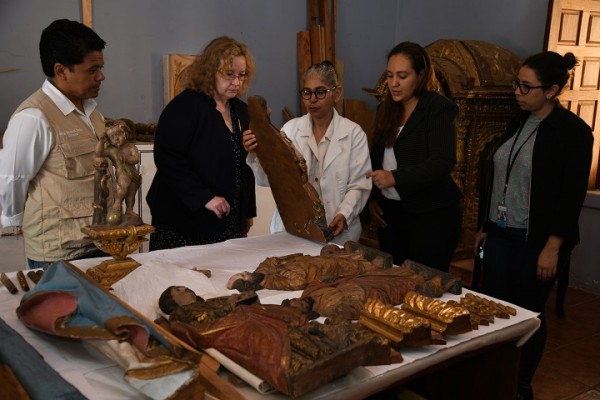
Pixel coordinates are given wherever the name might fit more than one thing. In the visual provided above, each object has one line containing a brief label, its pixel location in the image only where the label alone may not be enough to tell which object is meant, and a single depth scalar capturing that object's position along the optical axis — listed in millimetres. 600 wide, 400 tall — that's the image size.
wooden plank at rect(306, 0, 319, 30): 6227
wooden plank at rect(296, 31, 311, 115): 6199
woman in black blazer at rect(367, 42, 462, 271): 2932
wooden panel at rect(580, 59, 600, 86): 4988
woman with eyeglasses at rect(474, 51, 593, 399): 2719
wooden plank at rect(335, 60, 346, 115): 6244
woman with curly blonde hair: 2809
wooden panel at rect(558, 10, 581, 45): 4898
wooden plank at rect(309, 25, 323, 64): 6164
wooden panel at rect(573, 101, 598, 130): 4988
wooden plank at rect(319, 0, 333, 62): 6215
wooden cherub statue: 2152
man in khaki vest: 2359
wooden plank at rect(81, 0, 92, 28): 4918
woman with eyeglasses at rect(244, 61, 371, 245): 2891
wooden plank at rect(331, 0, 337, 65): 6282
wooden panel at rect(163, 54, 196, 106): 5371
